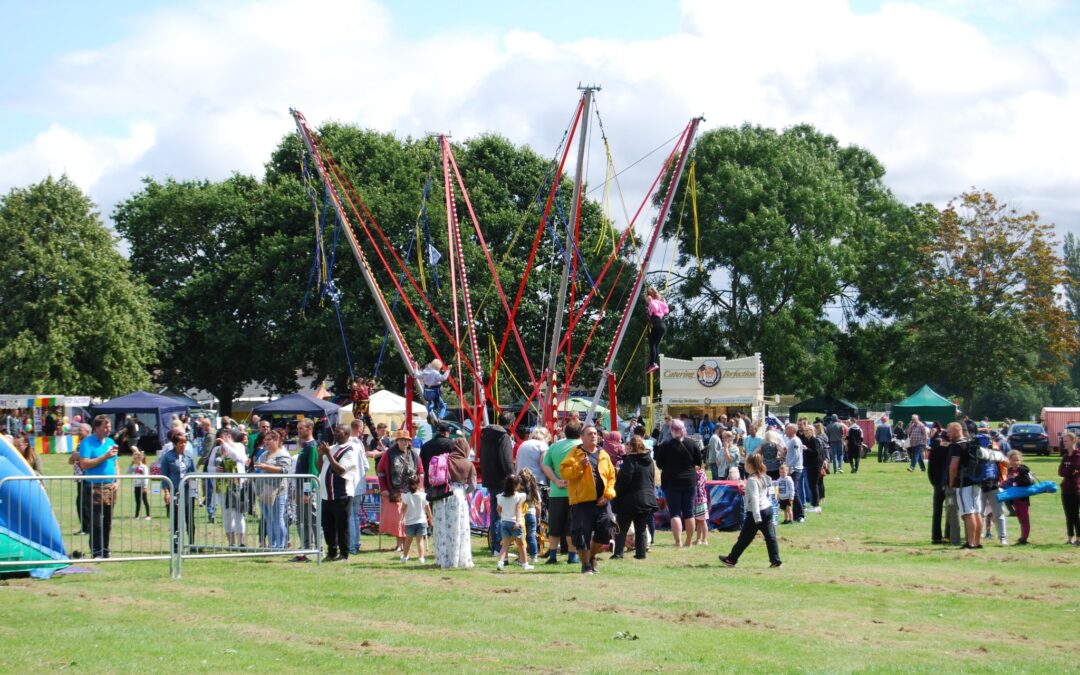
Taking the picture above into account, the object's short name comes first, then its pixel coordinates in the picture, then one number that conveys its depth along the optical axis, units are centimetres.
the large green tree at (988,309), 5053
